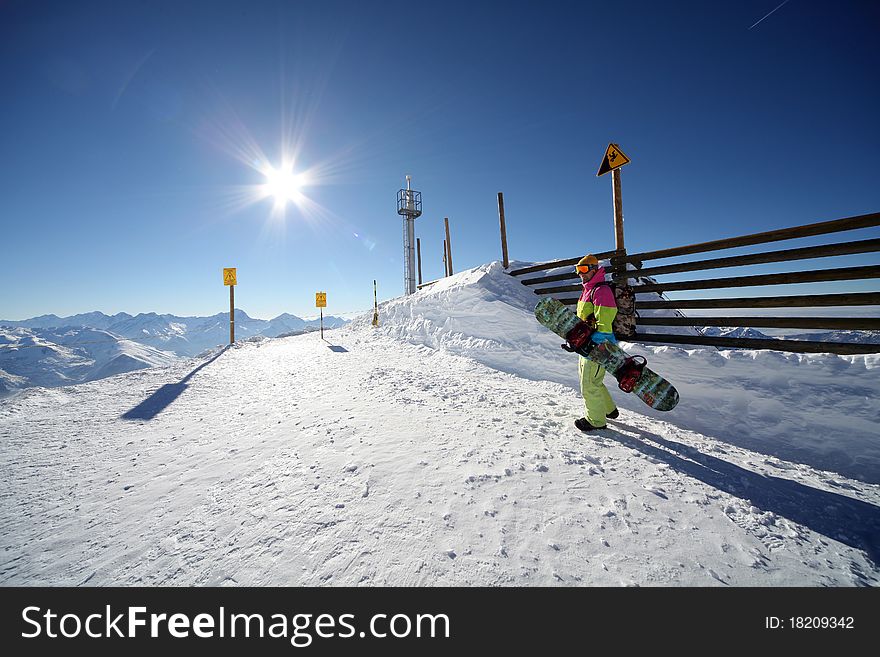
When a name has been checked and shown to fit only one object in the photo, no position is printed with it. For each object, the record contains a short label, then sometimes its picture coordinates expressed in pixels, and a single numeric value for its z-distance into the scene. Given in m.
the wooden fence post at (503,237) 11.14
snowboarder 3.83
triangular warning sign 6.47
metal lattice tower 26.33
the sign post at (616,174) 6.50
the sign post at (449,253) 18.64
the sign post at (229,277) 12.65
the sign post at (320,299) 14.89
